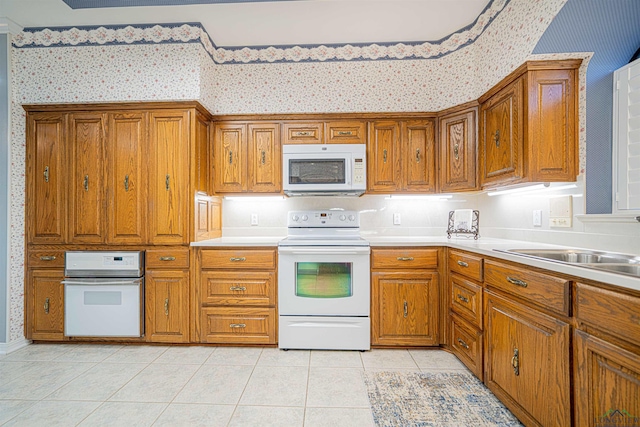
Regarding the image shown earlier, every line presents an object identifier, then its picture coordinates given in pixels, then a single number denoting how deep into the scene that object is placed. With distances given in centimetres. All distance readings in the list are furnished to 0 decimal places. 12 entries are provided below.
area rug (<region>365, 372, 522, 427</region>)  168
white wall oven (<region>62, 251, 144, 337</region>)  260
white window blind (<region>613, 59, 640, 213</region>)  172
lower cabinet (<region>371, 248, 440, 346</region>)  257
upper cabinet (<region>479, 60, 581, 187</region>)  198
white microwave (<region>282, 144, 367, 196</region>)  285
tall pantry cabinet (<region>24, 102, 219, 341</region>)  265
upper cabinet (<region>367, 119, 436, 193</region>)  293
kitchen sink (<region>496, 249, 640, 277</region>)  145
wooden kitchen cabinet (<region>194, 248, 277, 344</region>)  262
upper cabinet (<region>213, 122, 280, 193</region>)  297
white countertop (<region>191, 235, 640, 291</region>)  110
